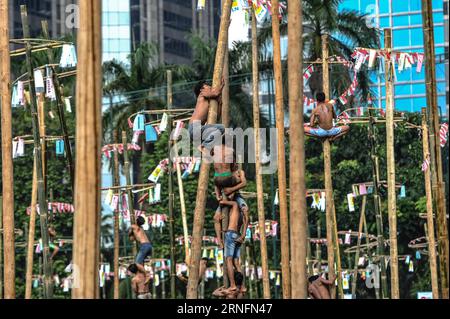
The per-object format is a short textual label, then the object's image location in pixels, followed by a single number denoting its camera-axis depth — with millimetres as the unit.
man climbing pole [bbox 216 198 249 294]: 20500
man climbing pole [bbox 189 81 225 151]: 20652
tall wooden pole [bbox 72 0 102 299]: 13531
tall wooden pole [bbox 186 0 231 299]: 21609
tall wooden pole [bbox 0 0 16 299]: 21969
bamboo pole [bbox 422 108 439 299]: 34781
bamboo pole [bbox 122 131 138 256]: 38500
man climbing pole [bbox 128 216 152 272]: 30527
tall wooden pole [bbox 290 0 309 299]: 16562
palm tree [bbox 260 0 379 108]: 54869
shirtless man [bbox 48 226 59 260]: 31622
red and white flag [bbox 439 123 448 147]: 40656
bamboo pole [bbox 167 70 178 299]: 34500
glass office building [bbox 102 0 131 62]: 102250
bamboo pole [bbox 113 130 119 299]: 41719
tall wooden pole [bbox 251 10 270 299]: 29766
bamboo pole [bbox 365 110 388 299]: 34969
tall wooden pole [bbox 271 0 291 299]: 25266
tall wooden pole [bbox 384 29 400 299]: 31672
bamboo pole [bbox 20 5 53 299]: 26500
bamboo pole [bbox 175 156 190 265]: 36438
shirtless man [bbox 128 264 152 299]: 30828
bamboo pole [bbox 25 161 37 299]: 33156
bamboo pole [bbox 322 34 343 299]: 28312
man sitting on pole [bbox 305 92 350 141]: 24969
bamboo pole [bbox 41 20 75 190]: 27133
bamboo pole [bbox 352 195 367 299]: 45538
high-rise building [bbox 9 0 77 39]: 99688
